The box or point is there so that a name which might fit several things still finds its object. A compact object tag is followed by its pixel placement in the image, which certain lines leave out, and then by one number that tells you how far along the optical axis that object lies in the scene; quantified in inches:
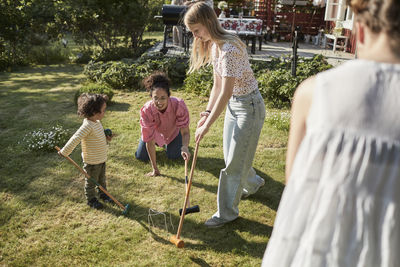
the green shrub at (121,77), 326.0
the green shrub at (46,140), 197.6
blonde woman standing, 109.6
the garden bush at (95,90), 272.8
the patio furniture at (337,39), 428.7
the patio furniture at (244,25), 419.8
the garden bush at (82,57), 478.6
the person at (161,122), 155.0
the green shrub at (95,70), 343.9
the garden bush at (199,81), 298.2
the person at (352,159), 41.4
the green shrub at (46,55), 473.7
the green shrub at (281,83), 261.1
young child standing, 130.3
